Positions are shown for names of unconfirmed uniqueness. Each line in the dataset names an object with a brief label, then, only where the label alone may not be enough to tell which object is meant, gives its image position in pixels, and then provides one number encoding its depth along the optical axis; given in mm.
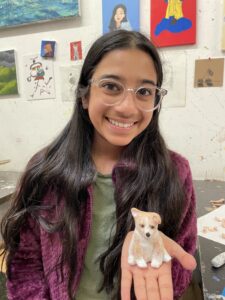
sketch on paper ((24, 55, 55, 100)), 1297
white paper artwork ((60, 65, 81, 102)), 1251
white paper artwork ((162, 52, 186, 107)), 1115
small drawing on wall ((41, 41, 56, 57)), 1261
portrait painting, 1110
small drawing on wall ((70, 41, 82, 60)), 1224
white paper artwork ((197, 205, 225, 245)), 774
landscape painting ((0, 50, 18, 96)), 1351
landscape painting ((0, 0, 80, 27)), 1184
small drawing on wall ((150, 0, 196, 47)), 1051
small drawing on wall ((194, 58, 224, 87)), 1071
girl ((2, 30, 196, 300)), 595
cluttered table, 581
